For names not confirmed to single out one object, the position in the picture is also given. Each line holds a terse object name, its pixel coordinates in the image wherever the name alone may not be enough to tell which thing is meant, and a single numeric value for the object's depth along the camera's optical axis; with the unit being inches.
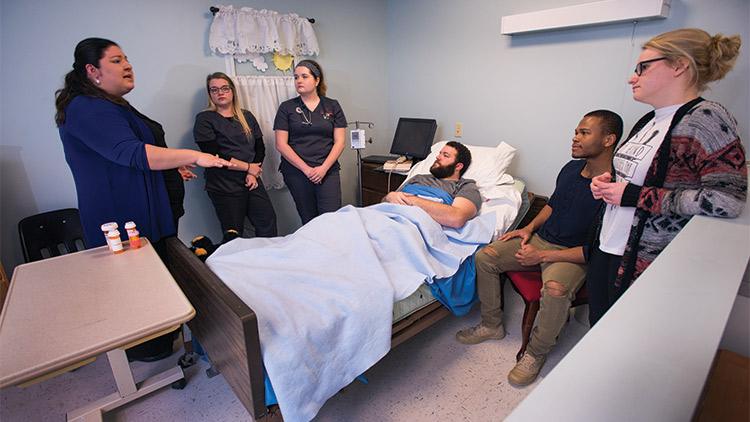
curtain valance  93.5
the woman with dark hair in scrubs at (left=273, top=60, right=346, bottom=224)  97.0
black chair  73.4
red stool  63.6
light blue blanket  42.9
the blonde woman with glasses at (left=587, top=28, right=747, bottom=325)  37.2
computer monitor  112.7
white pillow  91.5
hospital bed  38.0
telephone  111.8
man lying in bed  72.7
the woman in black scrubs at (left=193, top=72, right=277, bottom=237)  88.0
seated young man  61.2
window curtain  102.2
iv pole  116.7
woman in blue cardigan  51.8
